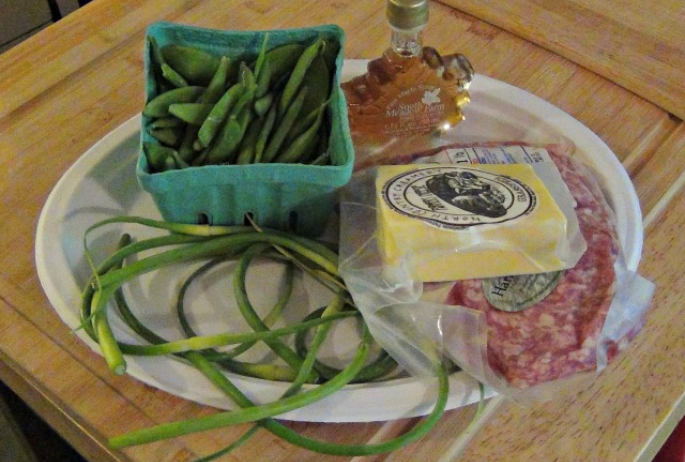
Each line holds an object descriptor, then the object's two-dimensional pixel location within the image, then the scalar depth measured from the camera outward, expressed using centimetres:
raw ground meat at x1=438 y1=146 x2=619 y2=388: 49
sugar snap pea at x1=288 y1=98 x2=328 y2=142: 58
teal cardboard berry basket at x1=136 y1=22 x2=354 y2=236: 53
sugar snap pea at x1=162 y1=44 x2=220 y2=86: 59
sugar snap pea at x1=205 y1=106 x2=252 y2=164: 55
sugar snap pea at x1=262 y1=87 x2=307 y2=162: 58
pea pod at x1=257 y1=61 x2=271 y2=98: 59
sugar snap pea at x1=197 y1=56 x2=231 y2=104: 58
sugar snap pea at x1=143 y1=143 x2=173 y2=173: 54
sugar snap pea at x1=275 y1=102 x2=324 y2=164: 57
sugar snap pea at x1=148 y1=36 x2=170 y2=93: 60
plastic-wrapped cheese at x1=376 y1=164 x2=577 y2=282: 50
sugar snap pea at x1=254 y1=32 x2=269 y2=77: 59
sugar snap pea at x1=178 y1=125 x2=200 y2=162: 57
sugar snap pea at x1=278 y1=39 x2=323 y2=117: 59
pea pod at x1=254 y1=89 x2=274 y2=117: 58
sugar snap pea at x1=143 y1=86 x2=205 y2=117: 56
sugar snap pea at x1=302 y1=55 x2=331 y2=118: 60
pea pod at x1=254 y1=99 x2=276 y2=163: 57
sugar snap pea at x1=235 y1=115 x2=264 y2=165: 57
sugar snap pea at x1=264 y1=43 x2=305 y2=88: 61
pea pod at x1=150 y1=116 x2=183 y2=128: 56
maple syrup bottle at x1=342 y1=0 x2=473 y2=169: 67
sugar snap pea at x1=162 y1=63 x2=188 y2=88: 58
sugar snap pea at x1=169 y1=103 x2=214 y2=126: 55
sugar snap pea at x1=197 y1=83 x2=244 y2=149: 55
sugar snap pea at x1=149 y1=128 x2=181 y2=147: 56
